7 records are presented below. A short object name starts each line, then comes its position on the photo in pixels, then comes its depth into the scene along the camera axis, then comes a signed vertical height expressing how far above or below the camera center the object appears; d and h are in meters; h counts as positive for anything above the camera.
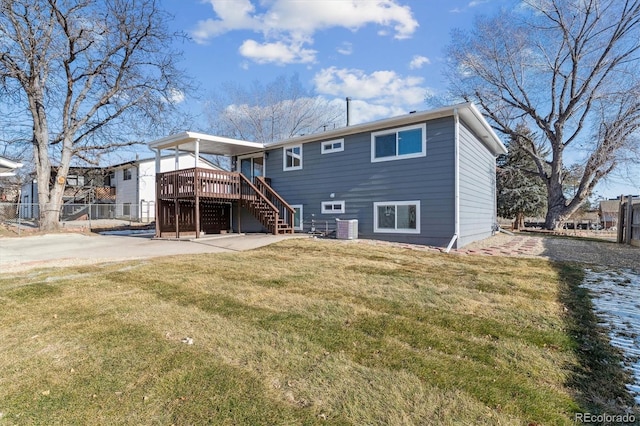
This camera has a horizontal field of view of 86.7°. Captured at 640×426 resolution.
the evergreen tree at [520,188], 23.36 +1.56
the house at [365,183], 10.24 +0.97
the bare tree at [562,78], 16.14 +7.17
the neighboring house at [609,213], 29.28 -0.09
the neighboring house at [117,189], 25.81 +1.64
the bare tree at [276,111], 29.30 +8.52
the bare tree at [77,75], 14.19 +6.41
